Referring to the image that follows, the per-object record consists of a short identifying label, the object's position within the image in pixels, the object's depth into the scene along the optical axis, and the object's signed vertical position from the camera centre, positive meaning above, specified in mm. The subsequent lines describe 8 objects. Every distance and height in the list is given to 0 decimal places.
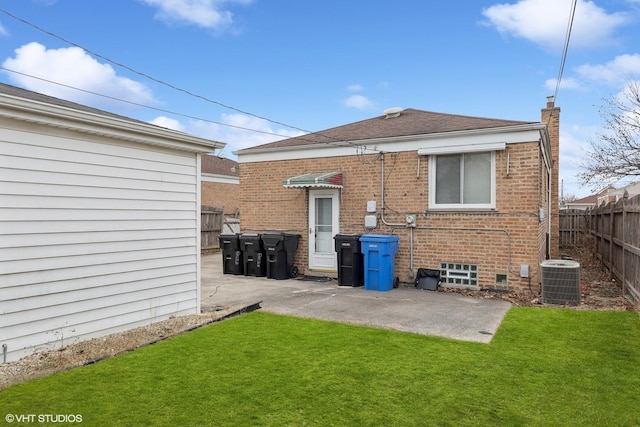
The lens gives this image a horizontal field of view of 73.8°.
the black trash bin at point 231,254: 11328 -979
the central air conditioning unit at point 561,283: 7770 -1164
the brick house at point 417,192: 8719 +629
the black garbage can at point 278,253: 10625 -893
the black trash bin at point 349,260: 9711 -961
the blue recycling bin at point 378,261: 9211 -923
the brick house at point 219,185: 25484 +2017
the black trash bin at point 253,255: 10977 -979
